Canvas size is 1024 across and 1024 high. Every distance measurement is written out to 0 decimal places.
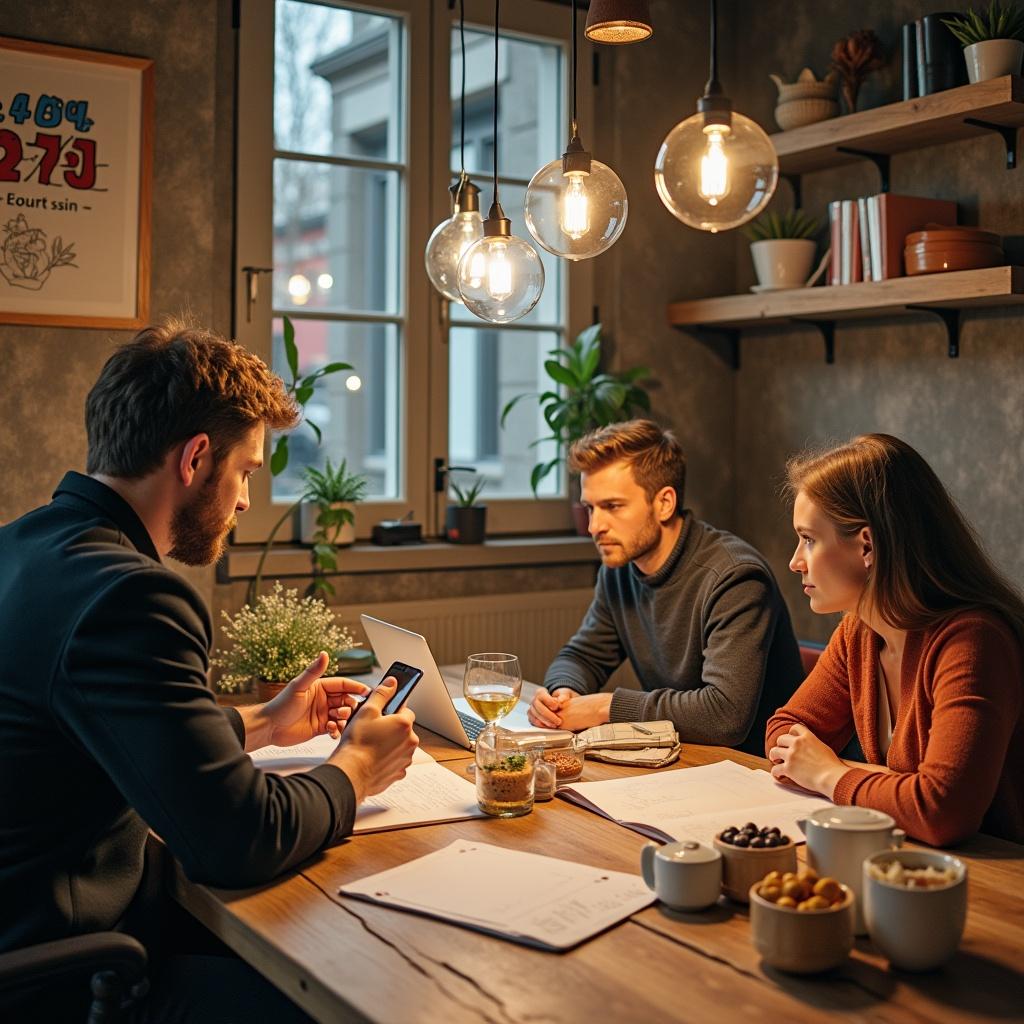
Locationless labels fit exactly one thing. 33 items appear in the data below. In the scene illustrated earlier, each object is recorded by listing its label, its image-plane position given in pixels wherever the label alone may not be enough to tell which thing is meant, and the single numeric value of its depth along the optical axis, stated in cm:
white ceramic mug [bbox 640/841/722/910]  135
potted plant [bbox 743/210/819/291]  404
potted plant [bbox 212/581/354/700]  253
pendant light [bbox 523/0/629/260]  200
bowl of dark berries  137
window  372
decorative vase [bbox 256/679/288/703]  252
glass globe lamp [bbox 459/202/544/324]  210
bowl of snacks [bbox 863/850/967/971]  118
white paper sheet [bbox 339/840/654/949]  132
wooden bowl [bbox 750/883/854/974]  119
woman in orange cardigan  163
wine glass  202
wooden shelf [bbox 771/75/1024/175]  329
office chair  126
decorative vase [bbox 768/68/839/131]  392
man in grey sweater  232
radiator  385
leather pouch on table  206
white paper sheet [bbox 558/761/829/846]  165
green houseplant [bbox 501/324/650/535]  405
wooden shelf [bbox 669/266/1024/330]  331
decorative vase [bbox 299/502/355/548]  370
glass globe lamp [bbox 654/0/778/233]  177
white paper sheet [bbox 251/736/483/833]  171
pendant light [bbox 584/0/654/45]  187
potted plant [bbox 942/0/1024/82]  329
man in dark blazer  138
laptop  211
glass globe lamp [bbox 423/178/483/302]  224
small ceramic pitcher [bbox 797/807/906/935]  131
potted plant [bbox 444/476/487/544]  396
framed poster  313
